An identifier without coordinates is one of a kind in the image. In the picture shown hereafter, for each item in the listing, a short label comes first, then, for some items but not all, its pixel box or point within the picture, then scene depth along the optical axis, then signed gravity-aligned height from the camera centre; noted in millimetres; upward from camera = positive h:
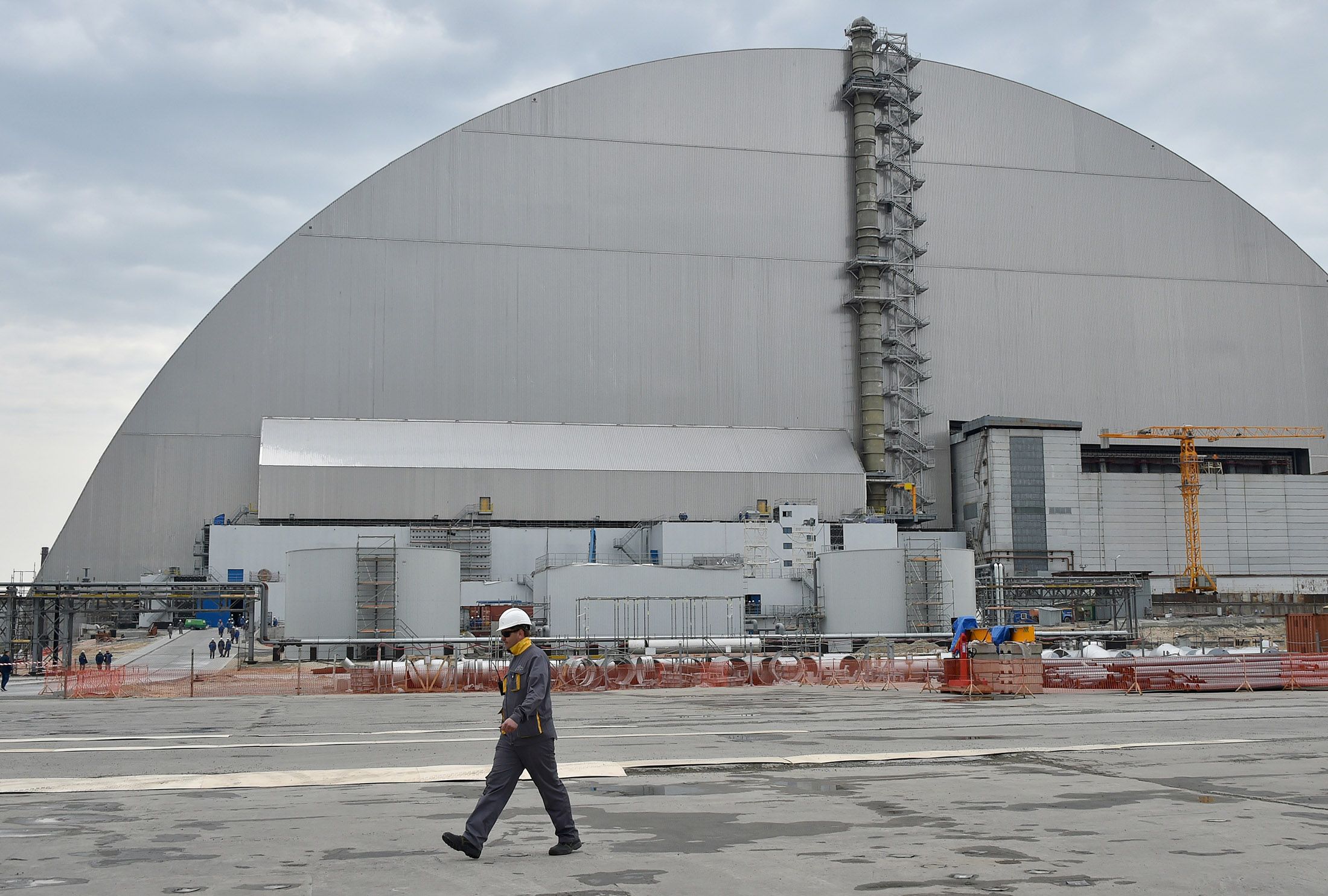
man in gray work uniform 8594 -1250
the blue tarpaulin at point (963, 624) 32094 -1286
